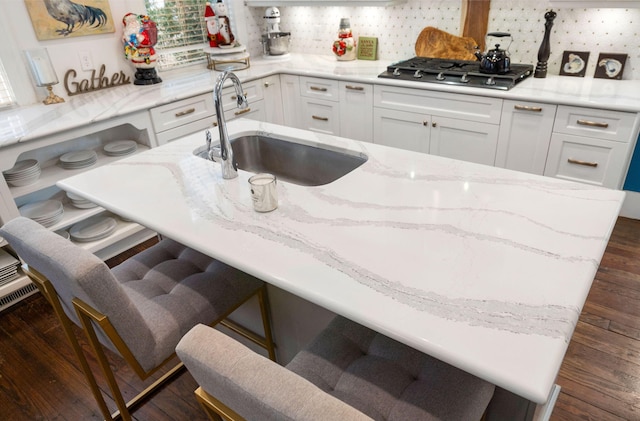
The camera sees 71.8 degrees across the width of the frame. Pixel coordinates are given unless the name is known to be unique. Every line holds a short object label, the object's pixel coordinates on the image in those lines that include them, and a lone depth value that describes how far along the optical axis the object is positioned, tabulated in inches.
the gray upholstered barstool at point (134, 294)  44.4
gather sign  116.3
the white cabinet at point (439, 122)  112.6
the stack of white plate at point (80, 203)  104.5
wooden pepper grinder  113.2
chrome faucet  57.4
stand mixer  157.5
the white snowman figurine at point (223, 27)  141.6
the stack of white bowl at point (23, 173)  93.7
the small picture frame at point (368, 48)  149.7
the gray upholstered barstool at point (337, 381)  27.7
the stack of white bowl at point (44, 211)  96.8
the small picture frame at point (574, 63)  115.7
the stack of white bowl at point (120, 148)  112.0
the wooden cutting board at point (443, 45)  130.6
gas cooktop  110.8
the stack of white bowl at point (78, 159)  105.0
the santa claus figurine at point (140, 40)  120.6
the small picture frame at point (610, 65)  111.3
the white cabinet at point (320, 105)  138.1
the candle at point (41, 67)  104.0
